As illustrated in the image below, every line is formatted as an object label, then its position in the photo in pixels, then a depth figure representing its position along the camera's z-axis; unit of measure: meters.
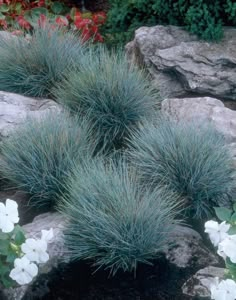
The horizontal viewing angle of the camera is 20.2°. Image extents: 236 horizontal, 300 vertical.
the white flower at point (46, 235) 2.70
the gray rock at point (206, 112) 4.11
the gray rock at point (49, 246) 3.15
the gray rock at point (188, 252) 3.34
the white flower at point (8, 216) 2.60
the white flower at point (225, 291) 2.43
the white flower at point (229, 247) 2.44
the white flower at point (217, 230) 2.56
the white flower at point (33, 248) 2.62
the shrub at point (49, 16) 5.72
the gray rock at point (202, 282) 3.12
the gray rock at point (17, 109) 4.17
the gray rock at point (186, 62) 4.87
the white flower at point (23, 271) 2.62
